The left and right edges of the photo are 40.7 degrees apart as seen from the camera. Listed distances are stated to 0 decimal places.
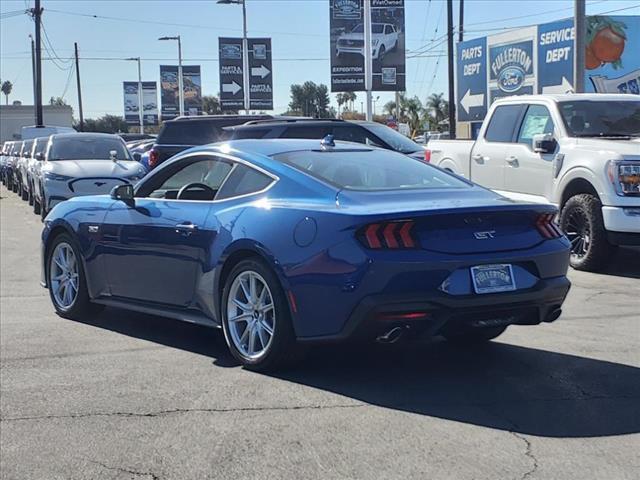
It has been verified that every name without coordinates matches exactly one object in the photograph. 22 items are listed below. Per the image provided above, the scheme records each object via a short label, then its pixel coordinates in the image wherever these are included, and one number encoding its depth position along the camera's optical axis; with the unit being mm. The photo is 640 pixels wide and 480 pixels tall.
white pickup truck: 9398
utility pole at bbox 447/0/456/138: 37125
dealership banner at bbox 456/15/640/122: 33719
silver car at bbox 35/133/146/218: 15367
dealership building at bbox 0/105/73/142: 88938
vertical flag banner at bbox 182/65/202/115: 55281
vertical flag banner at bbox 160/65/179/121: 55875
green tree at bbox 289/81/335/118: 73738
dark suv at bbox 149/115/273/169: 16156
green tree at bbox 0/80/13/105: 151500
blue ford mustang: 5031
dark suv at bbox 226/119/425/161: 12875
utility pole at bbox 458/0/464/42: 45319
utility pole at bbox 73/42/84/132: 73375
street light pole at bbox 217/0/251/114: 40844
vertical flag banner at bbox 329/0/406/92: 31922
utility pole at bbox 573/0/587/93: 17938
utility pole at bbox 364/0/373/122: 28719
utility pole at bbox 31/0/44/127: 40781
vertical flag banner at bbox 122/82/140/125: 67625
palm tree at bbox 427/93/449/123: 80188
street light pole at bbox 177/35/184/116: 52044
